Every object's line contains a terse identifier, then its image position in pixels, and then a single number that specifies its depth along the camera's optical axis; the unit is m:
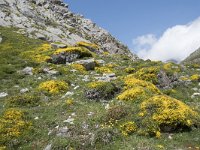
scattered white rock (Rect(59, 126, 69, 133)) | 11.84
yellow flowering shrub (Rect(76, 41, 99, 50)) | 30.03
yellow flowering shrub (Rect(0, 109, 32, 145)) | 11.87
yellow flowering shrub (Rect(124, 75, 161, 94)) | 15.11
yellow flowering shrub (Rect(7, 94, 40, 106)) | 14.75
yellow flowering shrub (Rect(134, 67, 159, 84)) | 17.97
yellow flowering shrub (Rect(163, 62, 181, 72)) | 22.54
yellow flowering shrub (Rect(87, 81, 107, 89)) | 15.03
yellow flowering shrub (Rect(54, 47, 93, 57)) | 23.10
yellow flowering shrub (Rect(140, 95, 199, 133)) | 11.87
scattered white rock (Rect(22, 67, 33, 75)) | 19.62
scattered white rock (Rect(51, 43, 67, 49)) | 26.99
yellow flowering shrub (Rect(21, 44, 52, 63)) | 22.54
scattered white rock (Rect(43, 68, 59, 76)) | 19.32
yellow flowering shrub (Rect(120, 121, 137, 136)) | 11.55
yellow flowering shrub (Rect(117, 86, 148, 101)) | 13.75
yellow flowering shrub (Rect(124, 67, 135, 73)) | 21.02
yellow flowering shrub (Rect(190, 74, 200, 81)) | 19.46
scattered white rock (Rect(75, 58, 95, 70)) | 21.16
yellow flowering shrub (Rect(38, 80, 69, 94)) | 16.08
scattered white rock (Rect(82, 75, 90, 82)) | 17.74
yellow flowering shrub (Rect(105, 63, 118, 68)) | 22.41
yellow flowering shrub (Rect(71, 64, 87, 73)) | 20.24
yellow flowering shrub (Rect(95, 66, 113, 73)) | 20.42
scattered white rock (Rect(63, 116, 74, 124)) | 12.42
